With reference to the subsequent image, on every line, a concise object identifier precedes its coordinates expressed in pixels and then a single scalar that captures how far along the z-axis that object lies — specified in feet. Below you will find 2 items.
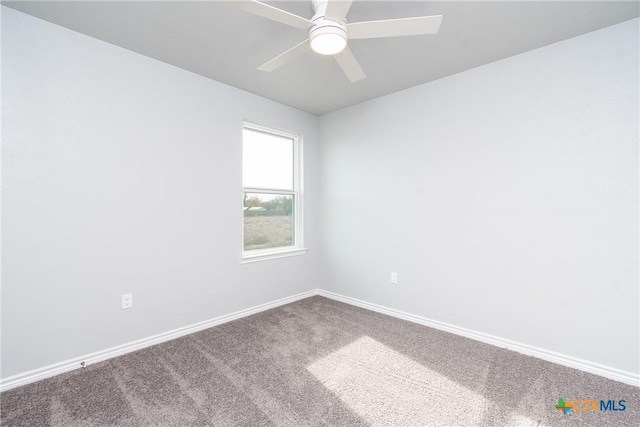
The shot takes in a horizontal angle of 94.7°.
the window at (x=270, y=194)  10.87
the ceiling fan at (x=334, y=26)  4.84
